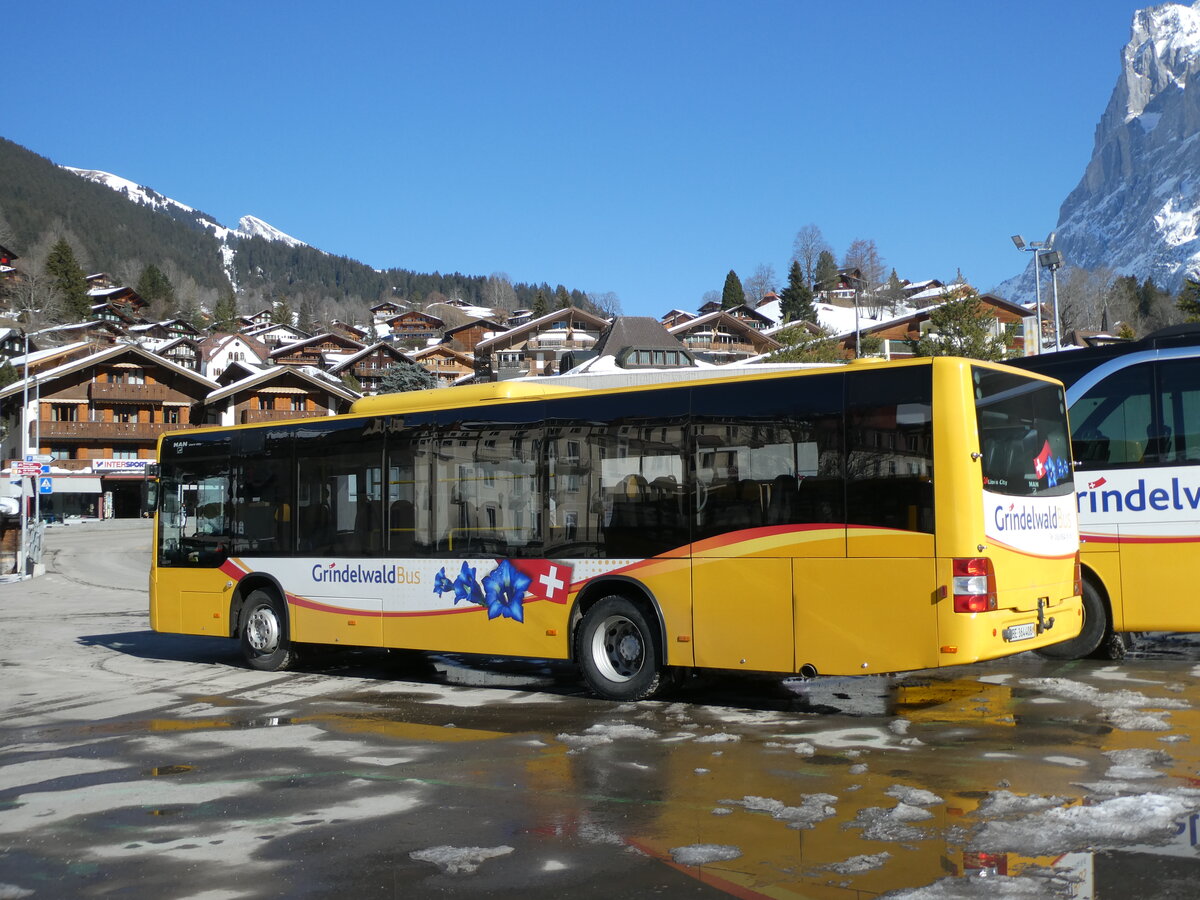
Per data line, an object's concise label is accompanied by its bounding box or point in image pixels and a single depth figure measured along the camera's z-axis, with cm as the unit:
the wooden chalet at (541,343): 11219
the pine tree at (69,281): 12812
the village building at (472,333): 13788
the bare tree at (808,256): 17675
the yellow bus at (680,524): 929
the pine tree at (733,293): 16812
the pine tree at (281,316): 19762
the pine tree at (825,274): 17488
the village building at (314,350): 12962
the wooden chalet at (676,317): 16411
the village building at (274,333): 17862
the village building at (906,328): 9119
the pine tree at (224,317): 17088
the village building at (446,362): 12356
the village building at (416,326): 17562
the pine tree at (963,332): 4859
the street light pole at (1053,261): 4216
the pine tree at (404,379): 7238
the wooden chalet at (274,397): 7900
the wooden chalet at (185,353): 13541
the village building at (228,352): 13900
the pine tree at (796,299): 15050
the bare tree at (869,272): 14438
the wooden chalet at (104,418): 7638
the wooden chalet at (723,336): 11594
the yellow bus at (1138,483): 1157
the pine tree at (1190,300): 4173
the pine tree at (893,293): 14489
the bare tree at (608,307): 17394
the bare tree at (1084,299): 13285
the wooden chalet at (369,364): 10738
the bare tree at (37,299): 12131
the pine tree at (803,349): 5738
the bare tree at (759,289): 17975
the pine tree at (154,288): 17088
